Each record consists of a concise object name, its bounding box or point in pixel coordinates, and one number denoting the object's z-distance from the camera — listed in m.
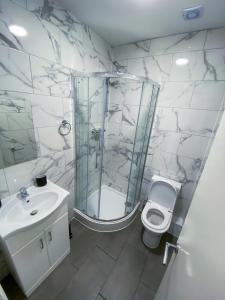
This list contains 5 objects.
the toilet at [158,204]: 1.76
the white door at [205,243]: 0.45
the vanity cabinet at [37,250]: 1.07
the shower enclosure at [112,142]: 1.71
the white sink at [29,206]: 1.02
